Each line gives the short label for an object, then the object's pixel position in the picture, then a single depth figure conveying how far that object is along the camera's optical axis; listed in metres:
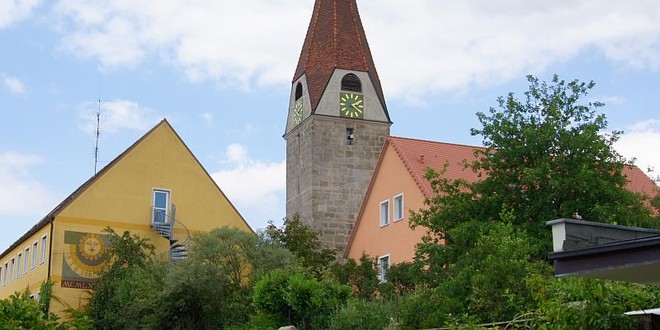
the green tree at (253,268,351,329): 26.98
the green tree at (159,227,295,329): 33.41
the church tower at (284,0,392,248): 52.38
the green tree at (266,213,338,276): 38.62
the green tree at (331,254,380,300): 33.84
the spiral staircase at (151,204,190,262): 40.16
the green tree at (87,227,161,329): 34.16
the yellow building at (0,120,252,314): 38.62
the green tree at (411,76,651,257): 27.52
